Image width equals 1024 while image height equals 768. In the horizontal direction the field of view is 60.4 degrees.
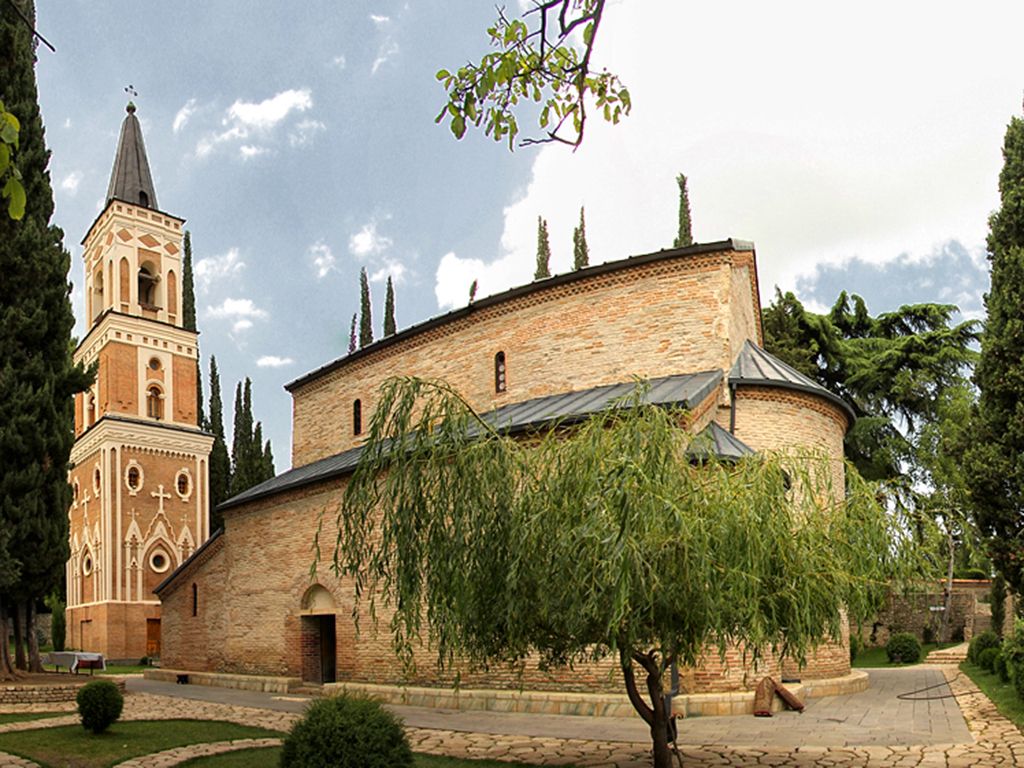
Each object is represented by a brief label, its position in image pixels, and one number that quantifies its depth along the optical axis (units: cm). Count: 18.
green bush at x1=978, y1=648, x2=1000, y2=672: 1600
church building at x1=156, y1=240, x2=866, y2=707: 1470
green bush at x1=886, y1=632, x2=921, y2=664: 2148
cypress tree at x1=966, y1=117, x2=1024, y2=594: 1256
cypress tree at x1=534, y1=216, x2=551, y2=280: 3522
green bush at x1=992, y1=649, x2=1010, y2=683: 1416
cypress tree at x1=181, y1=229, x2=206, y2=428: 3575
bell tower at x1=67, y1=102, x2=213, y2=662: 2898
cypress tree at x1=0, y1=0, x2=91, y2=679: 1523
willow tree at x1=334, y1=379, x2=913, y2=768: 630
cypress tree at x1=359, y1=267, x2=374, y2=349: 3825
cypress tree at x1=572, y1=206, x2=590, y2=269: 3428
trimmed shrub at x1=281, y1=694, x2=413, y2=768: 607
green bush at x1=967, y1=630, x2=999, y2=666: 1789
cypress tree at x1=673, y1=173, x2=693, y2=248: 3253
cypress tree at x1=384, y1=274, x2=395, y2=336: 3806
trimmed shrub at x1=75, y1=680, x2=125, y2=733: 1095
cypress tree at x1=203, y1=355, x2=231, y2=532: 3609
